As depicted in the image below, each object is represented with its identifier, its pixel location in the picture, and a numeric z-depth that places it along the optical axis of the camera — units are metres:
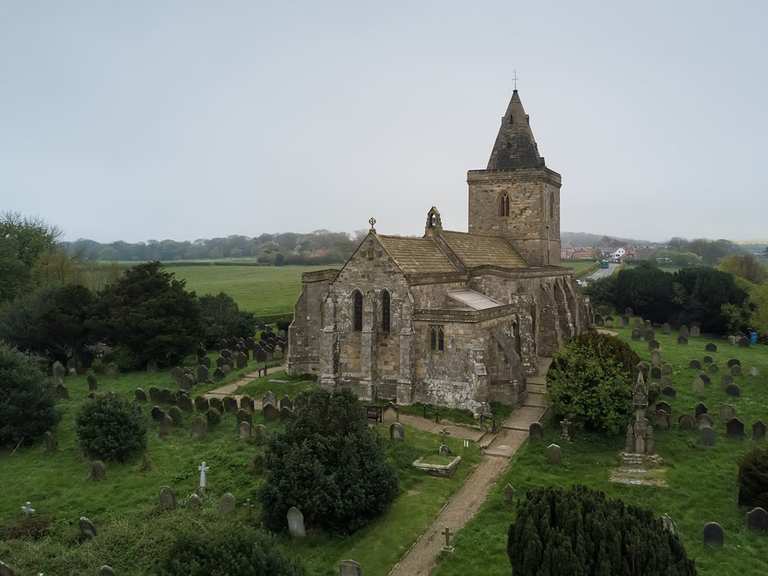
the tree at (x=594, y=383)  22.45
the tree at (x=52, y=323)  38.97
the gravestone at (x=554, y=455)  20.62
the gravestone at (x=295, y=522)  16.11
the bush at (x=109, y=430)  22.36
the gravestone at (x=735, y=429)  22.44
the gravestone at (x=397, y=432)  22.11
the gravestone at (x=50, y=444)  24.30
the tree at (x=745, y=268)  67.11
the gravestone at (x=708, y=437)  21.77
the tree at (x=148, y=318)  37.47
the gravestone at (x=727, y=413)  24.23
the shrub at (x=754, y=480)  16.83
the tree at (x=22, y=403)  24.39
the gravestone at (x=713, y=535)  15.23
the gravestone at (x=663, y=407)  24.12
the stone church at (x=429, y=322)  26.06
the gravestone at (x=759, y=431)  22.34
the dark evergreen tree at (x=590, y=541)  10.59
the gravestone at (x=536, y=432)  22.41
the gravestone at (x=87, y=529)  16.89
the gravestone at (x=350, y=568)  13.84
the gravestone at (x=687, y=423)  23.55
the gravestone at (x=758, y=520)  16.03
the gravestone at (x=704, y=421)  23.02
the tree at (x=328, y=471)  16.19
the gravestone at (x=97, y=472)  21.08
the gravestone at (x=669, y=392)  27.20
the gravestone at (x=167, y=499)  18.31
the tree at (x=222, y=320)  44.84
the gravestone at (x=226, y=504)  17.69
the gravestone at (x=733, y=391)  27.67
